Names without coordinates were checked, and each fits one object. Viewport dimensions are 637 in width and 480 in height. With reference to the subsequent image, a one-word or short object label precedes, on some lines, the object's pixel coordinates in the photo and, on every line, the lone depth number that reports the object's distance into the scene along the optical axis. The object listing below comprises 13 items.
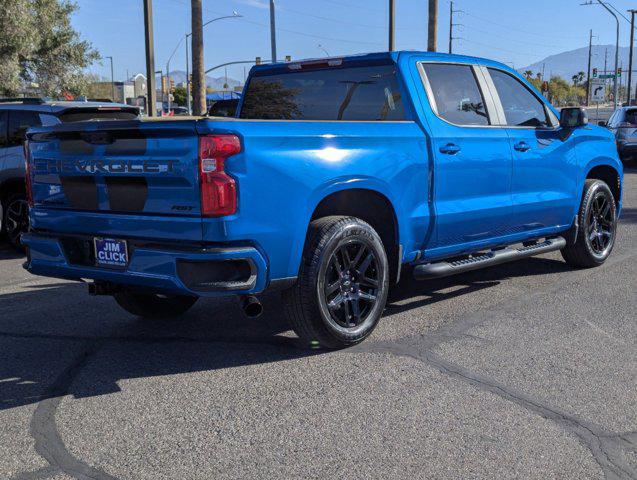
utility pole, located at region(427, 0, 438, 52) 33.44
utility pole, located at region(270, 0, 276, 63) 36.44
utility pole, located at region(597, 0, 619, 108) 44.78
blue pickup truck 4.26
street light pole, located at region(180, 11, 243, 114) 44.69
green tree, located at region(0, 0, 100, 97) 26.53
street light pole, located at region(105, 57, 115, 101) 86.55
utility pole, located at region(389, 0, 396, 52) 31.97
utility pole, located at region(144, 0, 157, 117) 20.75
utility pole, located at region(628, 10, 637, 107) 57.59
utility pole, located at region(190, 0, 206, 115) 23.77
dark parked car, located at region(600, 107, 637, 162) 20.91
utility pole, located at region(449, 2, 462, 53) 87.81
